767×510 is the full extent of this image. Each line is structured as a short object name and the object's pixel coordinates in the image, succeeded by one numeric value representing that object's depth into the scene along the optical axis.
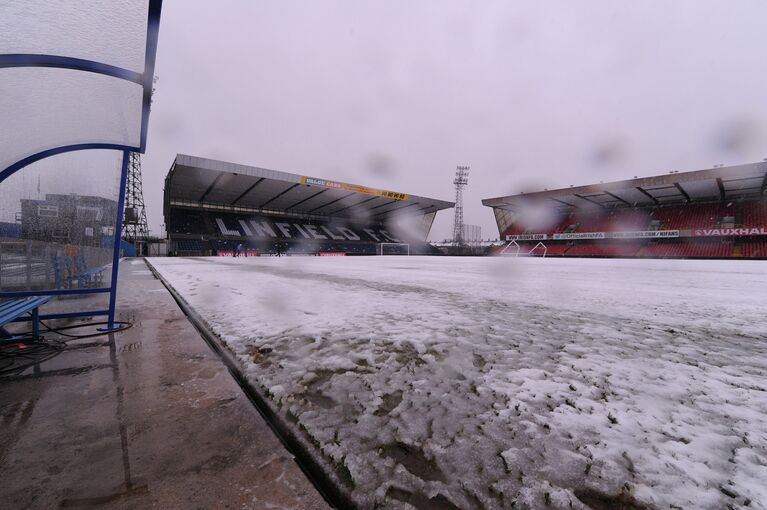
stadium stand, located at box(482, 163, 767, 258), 25.88
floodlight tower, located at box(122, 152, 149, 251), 38.72
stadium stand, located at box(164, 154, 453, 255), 30.22
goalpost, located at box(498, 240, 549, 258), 35.97
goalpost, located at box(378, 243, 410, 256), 42.78
